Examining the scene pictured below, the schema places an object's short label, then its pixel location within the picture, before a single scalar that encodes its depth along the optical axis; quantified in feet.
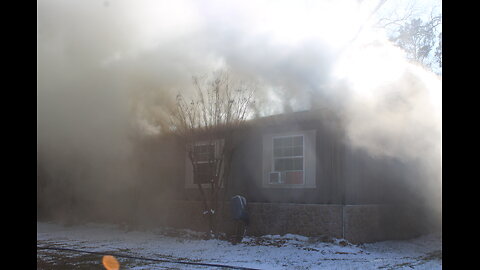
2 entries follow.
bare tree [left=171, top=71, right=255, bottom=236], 37.50
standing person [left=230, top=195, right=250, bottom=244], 35.70
